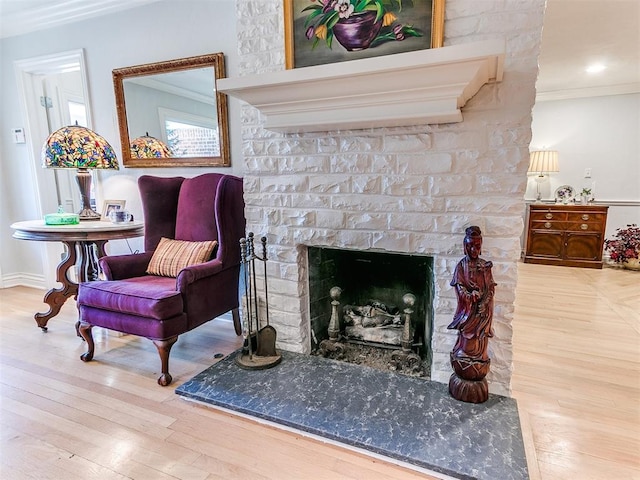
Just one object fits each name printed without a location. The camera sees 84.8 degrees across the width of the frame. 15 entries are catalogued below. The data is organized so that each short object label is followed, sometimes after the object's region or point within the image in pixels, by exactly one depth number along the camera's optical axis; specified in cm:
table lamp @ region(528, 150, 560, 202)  444
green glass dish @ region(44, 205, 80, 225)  238
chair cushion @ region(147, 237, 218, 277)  221
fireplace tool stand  187
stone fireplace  145
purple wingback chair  182
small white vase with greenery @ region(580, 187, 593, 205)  441
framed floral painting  150
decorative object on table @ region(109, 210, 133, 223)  258
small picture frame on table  291
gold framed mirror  244
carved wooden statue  145
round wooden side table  220
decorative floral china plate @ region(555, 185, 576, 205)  461
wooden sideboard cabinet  429
